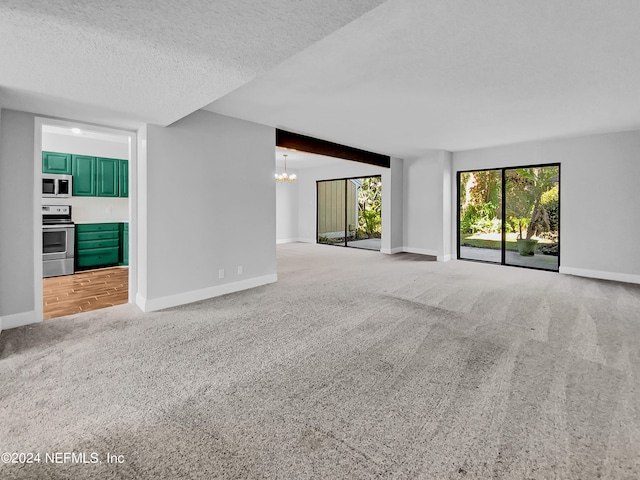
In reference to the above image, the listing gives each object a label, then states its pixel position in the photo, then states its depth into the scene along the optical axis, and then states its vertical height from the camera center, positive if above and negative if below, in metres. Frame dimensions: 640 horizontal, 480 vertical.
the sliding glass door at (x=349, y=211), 10.29 +0.81
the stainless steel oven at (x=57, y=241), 5.33 -0.10
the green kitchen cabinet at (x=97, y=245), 5.81 -0.18
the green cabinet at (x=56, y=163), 5.43 +1.25
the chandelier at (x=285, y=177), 8.65 +1.58
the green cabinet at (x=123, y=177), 6.28 +1.14
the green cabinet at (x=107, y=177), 6.07 +1.11
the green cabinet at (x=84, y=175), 5.79 +1.10
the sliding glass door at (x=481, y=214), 7.00 +0.50
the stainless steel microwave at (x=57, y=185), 5.44 +0.85
